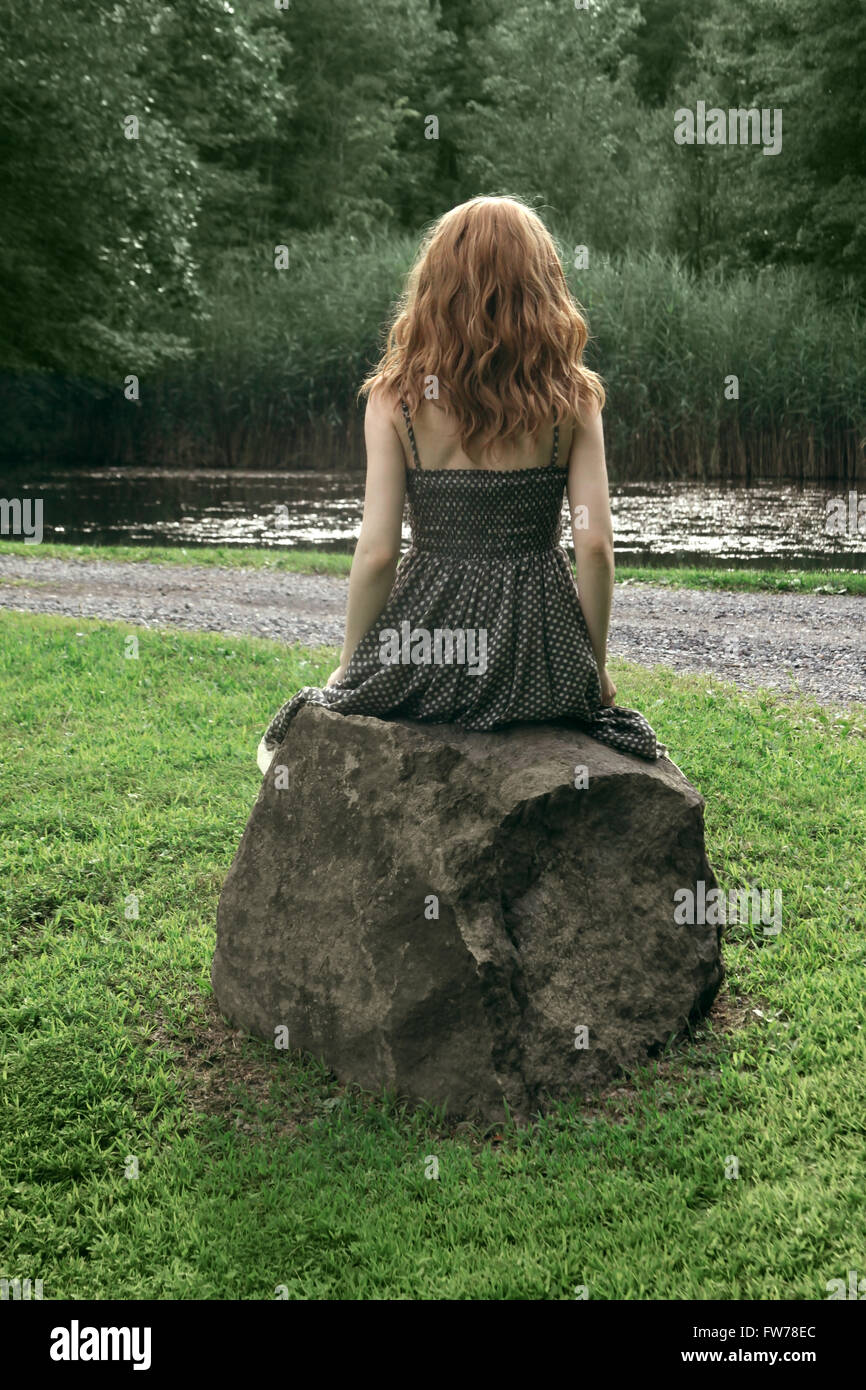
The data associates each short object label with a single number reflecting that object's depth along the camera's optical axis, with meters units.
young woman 3.70
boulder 3.68
